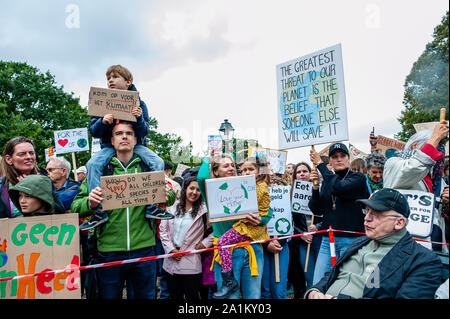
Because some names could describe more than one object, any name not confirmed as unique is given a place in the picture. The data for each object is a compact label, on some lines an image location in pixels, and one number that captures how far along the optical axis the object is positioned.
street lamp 10.80
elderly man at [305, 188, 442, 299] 2.49
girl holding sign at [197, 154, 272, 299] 3.85
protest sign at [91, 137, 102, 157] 7.85
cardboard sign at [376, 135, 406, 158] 8.34
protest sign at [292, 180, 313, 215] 5.48
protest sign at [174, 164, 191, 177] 9.23
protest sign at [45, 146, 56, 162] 10.27
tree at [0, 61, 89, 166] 26.48
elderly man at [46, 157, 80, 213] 4.52
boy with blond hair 3.30
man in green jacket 3.17
